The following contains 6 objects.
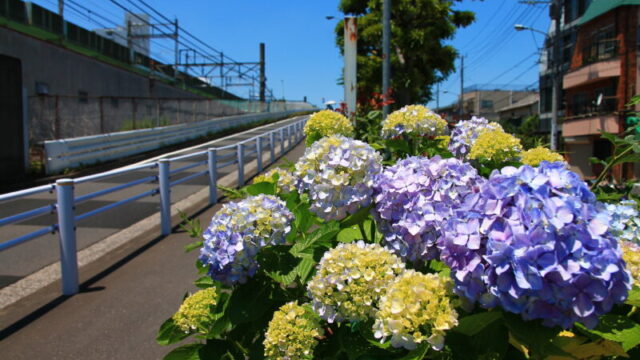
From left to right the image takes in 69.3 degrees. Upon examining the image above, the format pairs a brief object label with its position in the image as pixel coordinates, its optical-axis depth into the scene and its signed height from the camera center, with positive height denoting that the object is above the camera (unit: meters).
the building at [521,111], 59.47 +3.52
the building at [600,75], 27.89 +3.92
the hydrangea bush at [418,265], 0.92 -0.33
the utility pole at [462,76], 59.33 +7.88
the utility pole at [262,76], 54.63 +7.33
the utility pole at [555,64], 25.84 +4.13
